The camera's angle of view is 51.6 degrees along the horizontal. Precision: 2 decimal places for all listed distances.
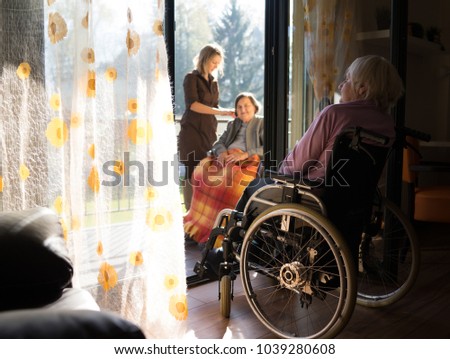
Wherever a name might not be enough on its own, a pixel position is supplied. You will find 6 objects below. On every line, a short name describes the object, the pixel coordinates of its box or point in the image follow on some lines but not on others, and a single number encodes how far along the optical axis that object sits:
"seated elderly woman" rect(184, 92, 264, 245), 3.31
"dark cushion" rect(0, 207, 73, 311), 1.08
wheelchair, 1.68
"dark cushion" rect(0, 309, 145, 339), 0.65
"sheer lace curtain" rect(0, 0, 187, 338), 1.59
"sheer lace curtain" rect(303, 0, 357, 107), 2.95
